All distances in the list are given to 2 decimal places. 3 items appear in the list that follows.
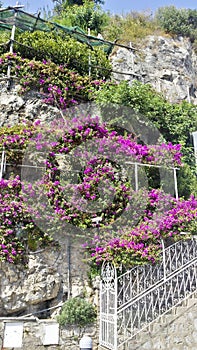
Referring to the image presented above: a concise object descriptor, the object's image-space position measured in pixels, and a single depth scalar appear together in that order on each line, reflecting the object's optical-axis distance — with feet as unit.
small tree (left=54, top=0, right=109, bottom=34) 43.37
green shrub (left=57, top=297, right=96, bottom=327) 18.54
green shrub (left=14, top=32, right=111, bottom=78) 31.14
